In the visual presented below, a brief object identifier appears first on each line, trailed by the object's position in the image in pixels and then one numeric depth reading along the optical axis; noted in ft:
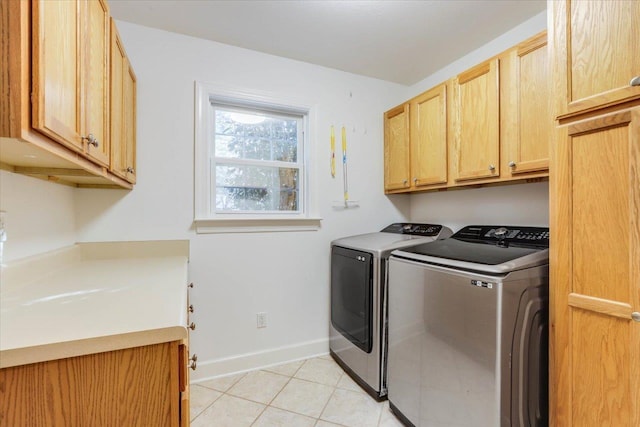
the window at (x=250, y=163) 7.11
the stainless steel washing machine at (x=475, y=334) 4.03
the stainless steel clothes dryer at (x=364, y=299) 6.31
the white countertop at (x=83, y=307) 2.20
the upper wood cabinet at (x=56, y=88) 2.17
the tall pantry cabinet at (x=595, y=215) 3.43
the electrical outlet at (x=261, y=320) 7.56
